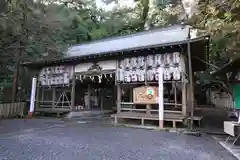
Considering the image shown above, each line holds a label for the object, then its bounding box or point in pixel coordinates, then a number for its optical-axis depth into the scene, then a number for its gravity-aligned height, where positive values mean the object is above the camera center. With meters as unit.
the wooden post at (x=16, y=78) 14.51 +1.47
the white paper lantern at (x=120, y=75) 11.28 +1.33
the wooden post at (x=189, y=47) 9.17 +2.25
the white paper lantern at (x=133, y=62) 11.00 +1.93
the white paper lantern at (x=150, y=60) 10.60 +1.98
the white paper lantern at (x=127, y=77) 11.05 +1.21
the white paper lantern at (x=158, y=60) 10.38 +1.96
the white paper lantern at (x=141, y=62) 10.83 +1.93
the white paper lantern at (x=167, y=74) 10.02 +1.25
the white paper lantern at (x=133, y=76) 10.88 +1.24
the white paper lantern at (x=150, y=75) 10.51 +1.25
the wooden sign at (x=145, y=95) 10.14 +0.30
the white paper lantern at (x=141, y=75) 10.72 +1.28
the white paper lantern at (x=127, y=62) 11.21 +1.98
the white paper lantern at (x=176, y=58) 9.88 +1.96
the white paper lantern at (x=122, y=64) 11.39 +1.92
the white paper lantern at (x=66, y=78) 13.51 +1.34
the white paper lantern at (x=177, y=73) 9.78 +1.26
